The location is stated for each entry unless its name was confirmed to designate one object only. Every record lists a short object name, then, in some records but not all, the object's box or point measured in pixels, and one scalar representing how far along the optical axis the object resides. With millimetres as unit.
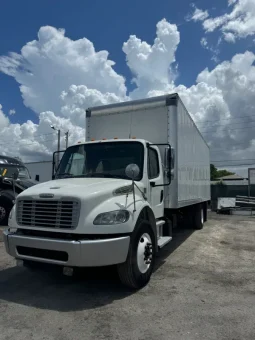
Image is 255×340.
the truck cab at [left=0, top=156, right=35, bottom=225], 11695
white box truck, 4301
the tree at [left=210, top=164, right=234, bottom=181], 91906
